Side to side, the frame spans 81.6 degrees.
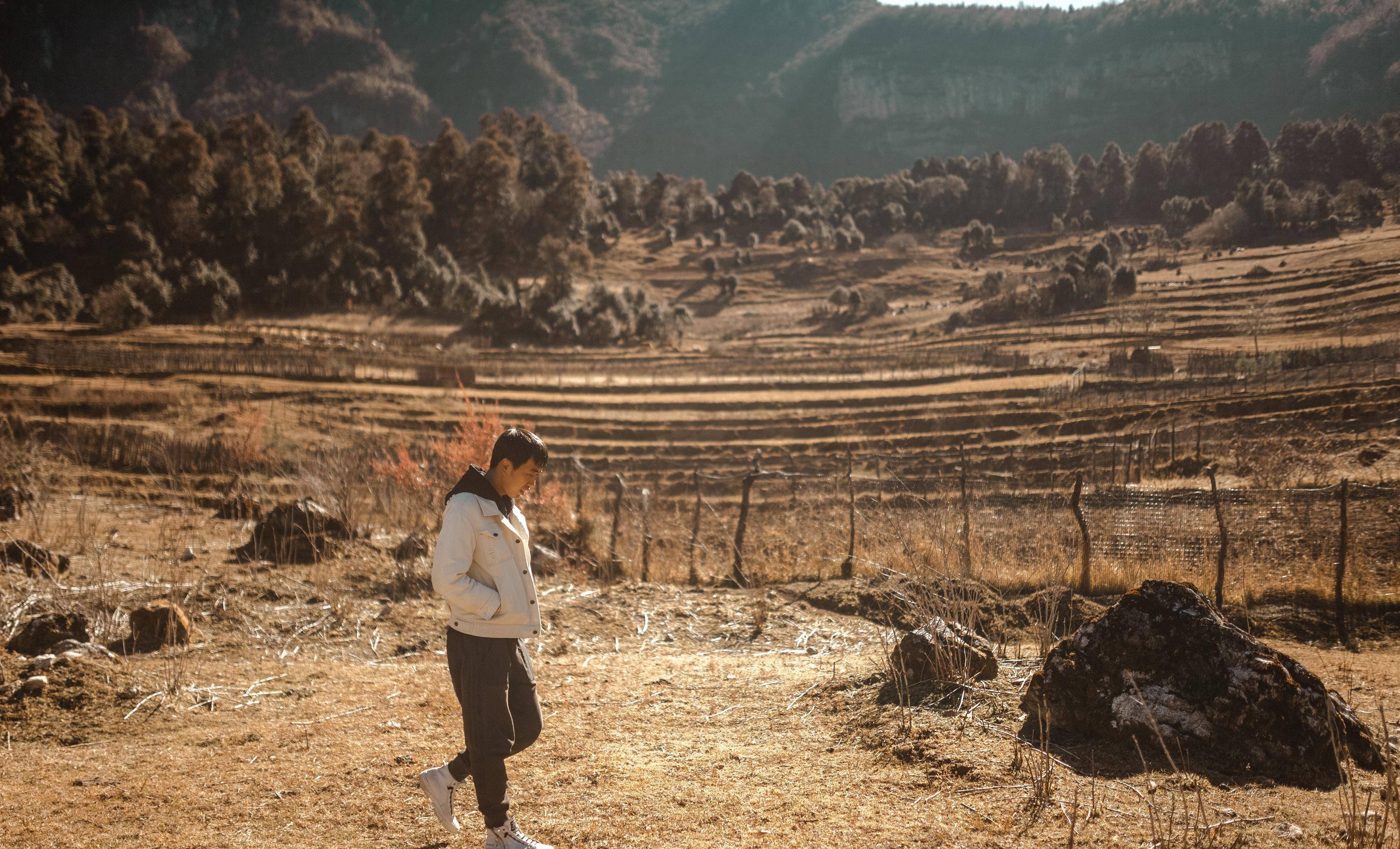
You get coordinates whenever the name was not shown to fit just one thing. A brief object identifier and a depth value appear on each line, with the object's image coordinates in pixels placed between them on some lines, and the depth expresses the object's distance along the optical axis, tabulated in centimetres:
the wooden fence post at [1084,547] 854
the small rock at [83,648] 626
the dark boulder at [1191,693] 401
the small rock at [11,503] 1101
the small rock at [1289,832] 334
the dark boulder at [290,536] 975
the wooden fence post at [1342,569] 779
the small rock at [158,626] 686
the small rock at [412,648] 742
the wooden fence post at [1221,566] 823
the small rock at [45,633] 643
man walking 329
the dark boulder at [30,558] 798
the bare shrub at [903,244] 8031
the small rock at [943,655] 537
